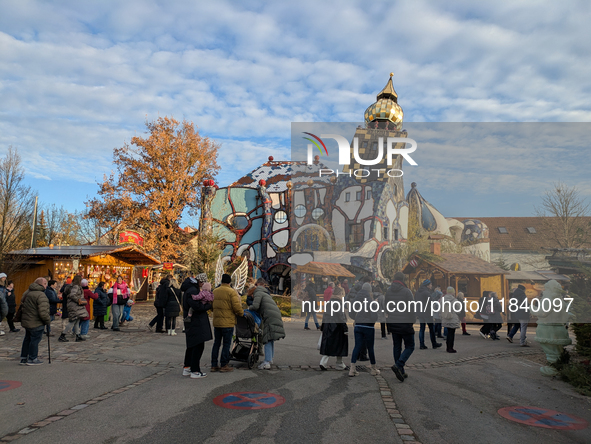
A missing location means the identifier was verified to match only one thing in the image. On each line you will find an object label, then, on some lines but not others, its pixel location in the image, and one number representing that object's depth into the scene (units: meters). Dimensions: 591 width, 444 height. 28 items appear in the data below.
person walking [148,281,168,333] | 13.90
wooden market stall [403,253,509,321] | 17.98
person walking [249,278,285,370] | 8.85
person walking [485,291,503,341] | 14.41
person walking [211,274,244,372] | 8.16
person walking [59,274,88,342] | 11.91
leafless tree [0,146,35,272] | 23.58
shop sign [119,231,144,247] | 28.11
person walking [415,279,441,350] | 12.18
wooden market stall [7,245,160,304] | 19.67
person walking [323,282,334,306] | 16.09
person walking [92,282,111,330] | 14.49
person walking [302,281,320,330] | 16.88
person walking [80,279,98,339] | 12.27
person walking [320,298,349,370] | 8.72
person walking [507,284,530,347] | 12.88
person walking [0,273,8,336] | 11.85
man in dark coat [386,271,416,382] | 7.83
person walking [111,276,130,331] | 14.87
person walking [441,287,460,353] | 11.38
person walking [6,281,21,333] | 13.84
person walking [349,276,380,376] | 8.45
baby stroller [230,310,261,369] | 9.00
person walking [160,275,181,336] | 13.73
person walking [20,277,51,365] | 8.70
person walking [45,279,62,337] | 13.55
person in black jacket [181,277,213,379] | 7.69
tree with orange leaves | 30.22
